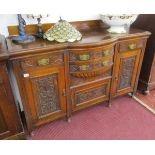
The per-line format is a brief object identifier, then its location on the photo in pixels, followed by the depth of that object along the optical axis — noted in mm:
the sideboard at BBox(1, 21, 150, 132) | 1101
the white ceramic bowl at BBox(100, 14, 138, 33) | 1349
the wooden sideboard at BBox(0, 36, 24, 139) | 984
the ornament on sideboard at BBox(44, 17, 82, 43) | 1184
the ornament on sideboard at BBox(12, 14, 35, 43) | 1158
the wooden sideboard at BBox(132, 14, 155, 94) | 1624
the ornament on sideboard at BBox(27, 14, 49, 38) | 1278
